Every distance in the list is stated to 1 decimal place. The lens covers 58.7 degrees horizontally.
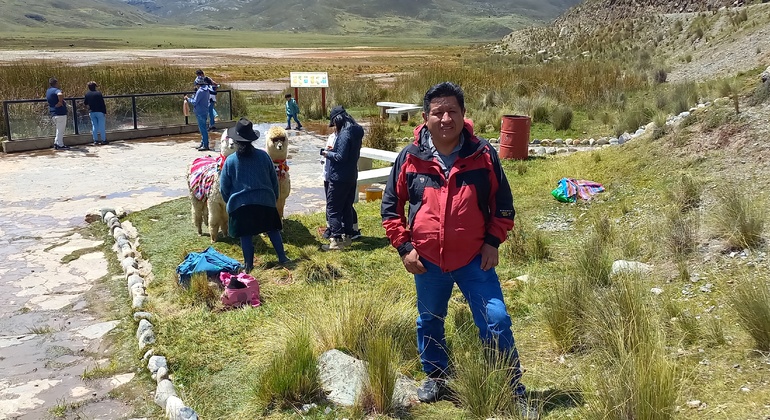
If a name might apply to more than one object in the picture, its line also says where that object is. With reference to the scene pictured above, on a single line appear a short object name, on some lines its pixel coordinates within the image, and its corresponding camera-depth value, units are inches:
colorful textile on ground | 369.1
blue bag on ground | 275.0
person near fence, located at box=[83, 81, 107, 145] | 654.5
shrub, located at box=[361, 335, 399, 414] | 161.8
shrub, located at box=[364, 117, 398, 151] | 589.6
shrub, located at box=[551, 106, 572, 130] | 669.9
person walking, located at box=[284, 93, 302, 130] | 744.3
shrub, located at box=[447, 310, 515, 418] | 147.2
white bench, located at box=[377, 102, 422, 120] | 765.9
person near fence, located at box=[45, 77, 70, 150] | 635.5
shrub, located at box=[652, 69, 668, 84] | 911.0
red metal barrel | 508.4
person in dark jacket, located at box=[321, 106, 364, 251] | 311.3
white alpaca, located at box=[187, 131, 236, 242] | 336.5
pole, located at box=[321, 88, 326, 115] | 863.9
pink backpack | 249.9
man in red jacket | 150.8
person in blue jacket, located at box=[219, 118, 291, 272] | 286.2
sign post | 823.7
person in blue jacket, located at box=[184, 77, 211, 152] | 639.8
